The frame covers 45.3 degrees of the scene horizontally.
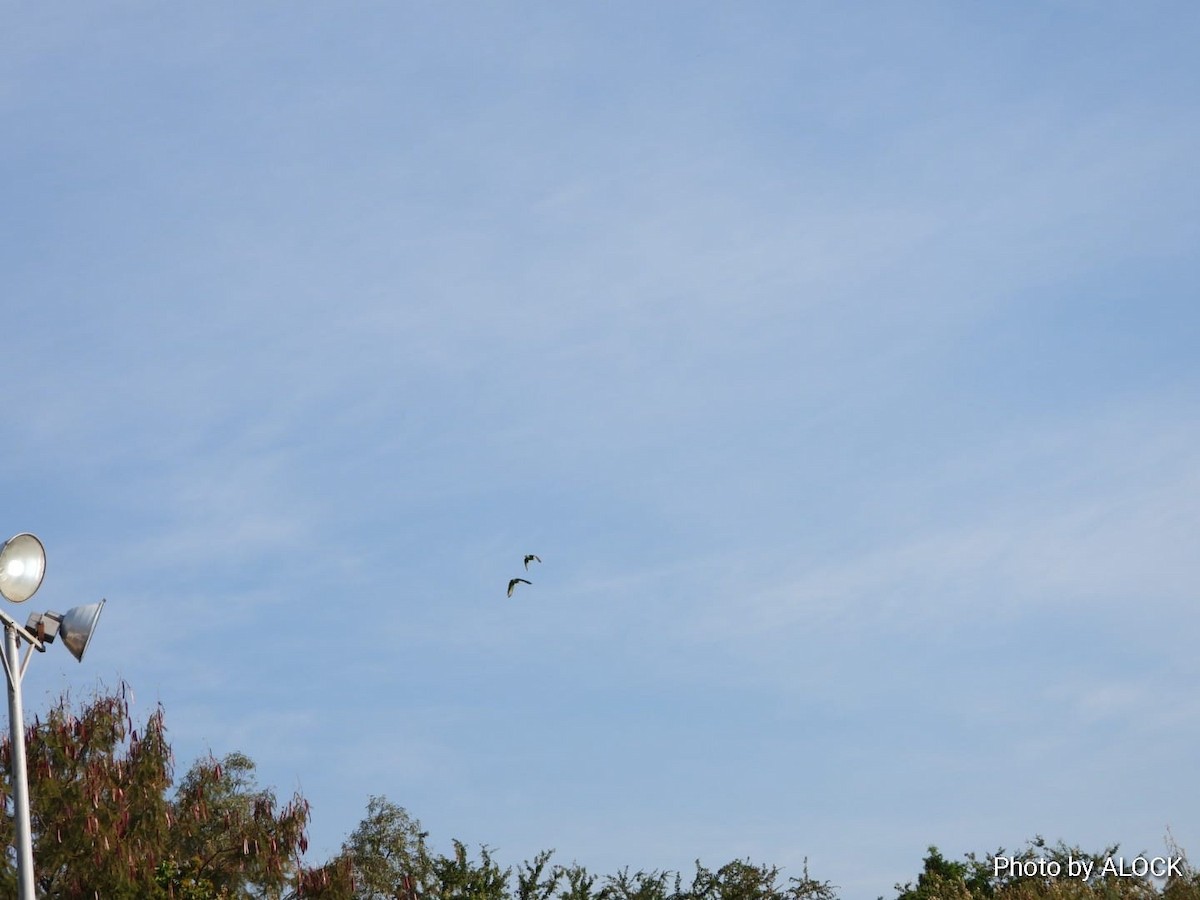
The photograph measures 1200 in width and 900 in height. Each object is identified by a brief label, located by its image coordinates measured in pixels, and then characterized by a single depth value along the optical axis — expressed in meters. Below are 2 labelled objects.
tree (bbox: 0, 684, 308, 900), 43.69
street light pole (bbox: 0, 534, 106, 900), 17.66
